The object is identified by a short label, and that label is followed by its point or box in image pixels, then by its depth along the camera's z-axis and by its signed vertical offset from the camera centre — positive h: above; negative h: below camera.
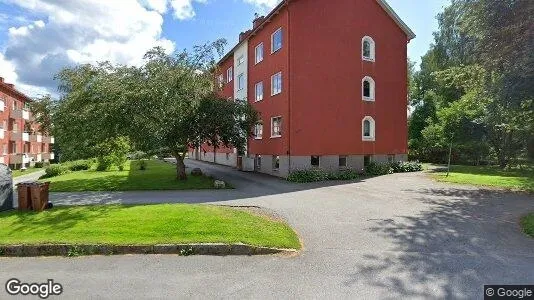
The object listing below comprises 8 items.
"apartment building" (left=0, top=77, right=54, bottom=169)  42.41 +2.12
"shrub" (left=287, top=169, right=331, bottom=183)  21.45 -1.49
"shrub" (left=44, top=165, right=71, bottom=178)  27.81 -1.51
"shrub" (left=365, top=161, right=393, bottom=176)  24.64 -1.27
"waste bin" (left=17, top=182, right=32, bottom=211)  11.30 -1.36
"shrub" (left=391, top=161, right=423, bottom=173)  26.21 -1.22
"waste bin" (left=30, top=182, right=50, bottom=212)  11.31 -1.32
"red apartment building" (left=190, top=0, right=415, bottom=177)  23.25 +4.08
